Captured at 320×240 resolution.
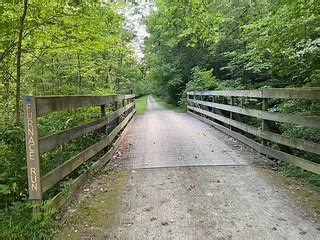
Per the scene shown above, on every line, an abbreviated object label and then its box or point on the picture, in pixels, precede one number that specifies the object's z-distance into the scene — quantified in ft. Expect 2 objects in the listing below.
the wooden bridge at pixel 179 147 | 7.41
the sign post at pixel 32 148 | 7.08
